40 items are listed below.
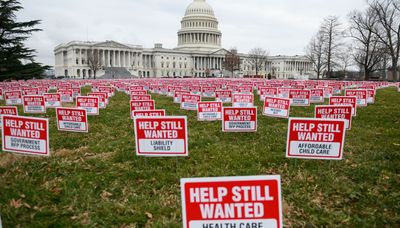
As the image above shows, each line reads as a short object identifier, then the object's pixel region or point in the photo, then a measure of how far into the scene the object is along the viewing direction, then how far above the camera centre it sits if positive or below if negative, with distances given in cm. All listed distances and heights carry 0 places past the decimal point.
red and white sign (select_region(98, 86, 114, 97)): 2178 -37
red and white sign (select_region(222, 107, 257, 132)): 843 -101
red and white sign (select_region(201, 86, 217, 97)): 2050 -48
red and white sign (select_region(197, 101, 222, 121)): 1040 -92
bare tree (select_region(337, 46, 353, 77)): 5658 +540
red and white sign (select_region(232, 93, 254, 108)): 1216 -61
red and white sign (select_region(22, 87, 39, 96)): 1779 -43
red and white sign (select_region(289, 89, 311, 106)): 1471 -63
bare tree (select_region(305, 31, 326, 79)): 6066 +684
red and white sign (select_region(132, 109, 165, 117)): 737 -71
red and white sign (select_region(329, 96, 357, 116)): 1045 -55
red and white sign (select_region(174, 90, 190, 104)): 1680 -68
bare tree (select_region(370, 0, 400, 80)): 4600 +954
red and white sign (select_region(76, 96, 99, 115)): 1144 -77
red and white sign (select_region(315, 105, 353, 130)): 757 -68
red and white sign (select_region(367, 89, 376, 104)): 1694 -66
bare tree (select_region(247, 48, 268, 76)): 13051 +1243
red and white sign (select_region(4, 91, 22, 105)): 1593 -74
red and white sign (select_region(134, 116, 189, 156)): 564 -97
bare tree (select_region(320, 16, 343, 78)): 5742 +792
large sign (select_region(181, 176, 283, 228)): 234 -94
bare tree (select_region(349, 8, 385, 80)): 4875 +797
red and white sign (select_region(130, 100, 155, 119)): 992 -69
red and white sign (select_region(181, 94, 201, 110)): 1297 -77
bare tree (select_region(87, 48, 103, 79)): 9439 +811
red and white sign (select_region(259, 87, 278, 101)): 1647 -41
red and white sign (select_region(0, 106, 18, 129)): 820 -71
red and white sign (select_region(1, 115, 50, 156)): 582 -99
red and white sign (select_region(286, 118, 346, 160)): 540 -98
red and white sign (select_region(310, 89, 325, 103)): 1639 -59
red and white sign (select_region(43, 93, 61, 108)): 1387 -74
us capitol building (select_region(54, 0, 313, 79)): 11706 +1236
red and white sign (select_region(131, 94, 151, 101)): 1175 -51
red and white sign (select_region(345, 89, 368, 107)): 1470 -54
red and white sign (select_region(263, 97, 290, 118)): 1070 -82
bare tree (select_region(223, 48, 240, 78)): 11512 +805
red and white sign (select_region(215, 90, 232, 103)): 1552 -59
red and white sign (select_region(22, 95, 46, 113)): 1221 -81
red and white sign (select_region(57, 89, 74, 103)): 1758 -70
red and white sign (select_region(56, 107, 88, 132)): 851 -101
